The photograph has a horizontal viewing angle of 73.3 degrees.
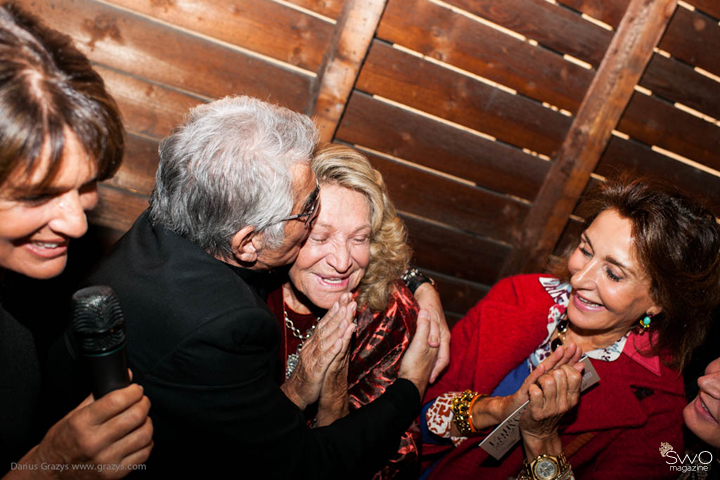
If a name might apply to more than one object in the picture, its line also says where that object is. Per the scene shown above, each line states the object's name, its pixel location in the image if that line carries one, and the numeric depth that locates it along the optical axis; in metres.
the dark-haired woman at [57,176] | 1.05
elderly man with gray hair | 1.38
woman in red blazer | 2.02
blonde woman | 2.03
